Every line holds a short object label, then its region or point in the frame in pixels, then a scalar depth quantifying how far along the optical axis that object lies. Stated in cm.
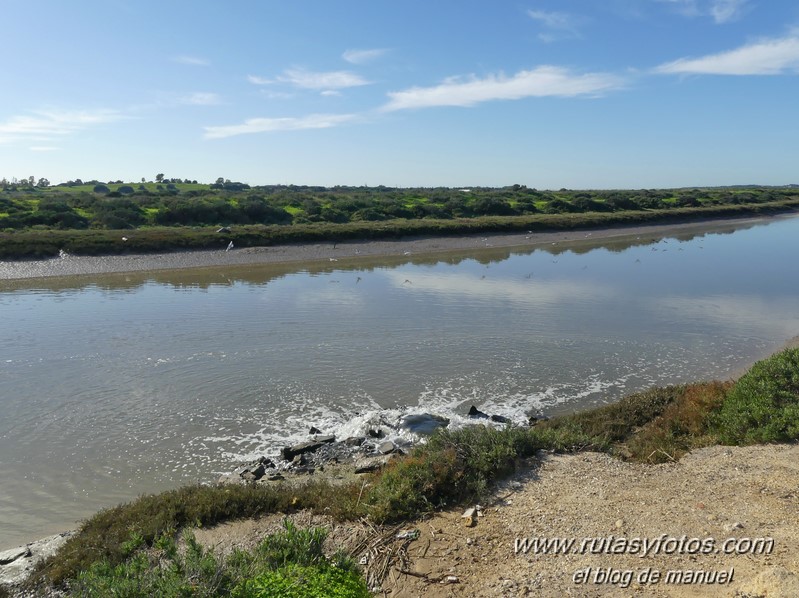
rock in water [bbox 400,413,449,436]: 1158
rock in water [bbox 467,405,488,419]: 1261
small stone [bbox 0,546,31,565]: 730
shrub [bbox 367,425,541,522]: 746
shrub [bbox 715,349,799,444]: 932
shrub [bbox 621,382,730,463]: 941
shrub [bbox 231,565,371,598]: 482
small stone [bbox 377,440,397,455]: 1074
